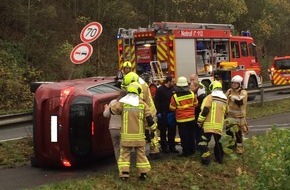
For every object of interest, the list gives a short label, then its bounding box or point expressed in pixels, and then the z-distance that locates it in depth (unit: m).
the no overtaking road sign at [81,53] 10.91
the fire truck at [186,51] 17.17
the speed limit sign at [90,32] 11.06
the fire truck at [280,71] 24.05
